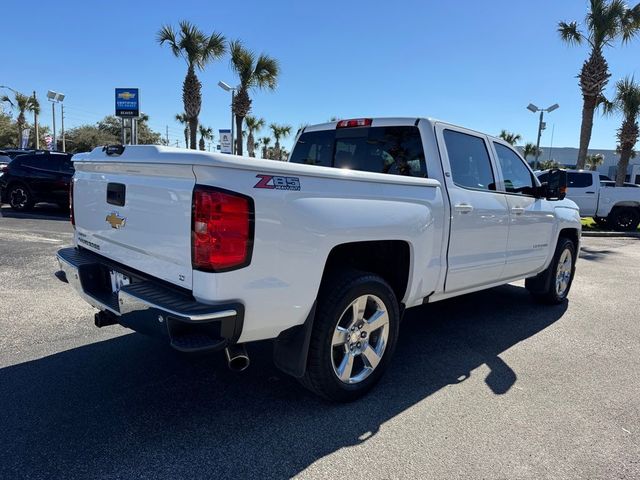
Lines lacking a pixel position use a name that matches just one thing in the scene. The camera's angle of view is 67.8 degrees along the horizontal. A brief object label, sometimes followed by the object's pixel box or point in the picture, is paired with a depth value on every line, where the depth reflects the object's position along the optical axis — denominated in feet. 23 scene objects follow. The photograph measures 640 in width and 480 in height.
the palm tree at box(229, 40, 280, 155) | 69.31
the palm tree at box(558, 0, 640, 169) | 56.18
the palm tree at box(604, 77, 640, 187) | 68.80
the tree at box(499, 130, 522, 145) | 181.98
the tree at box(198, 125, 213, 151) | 221.87
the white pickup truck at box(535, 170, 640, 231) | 51.21
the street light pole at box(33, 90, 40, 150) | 177.08
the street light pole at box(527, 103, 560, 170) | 70.98
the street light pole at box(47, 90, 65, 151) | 112.37
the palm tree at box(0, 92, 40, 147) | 171.72
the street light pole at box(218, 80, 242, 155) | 69.01
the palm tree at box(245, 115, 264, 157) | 157.07
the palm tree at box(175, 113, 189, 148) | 176.35
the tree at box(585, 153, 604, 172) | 205.13
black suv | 42.06
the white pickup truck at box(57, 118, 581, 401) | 7.93
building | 214.69
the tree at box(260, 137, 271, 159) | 206.79
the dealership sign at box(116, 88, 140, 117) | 57.41
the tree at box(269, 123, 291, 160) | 189.26
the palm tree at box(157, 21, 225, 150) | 63.77
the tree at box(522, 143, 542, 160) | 187.77
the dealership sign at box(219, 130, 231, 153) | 59.52
